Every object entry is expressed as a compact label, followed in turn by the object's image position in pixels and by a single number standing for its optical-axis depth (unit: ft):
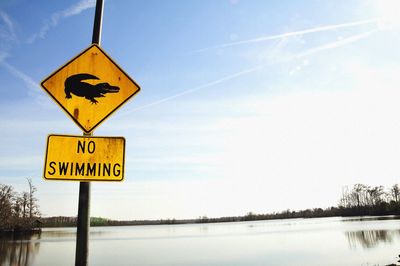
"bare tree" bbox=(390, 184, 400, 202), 451.12
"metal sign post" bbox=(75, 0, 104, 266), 10.84
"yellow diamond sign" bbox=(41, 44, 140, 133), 11.42
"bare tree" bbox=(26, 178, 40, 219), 284.12
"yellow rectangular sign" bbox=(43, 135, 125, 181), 10.62
